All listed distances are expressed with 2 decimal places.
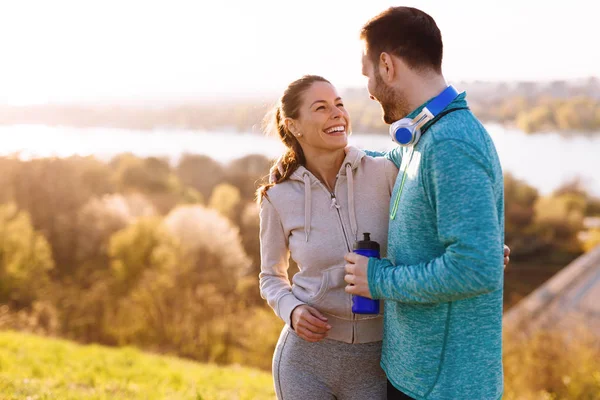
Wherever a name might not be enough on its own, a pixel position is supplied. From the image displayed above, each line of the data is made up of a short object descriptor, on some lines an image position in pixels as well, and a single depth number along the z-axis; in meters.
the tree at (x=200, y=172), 43.59
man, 1.71
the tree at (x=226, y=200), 36.00
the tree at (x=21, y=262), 24.67
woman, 2.45
